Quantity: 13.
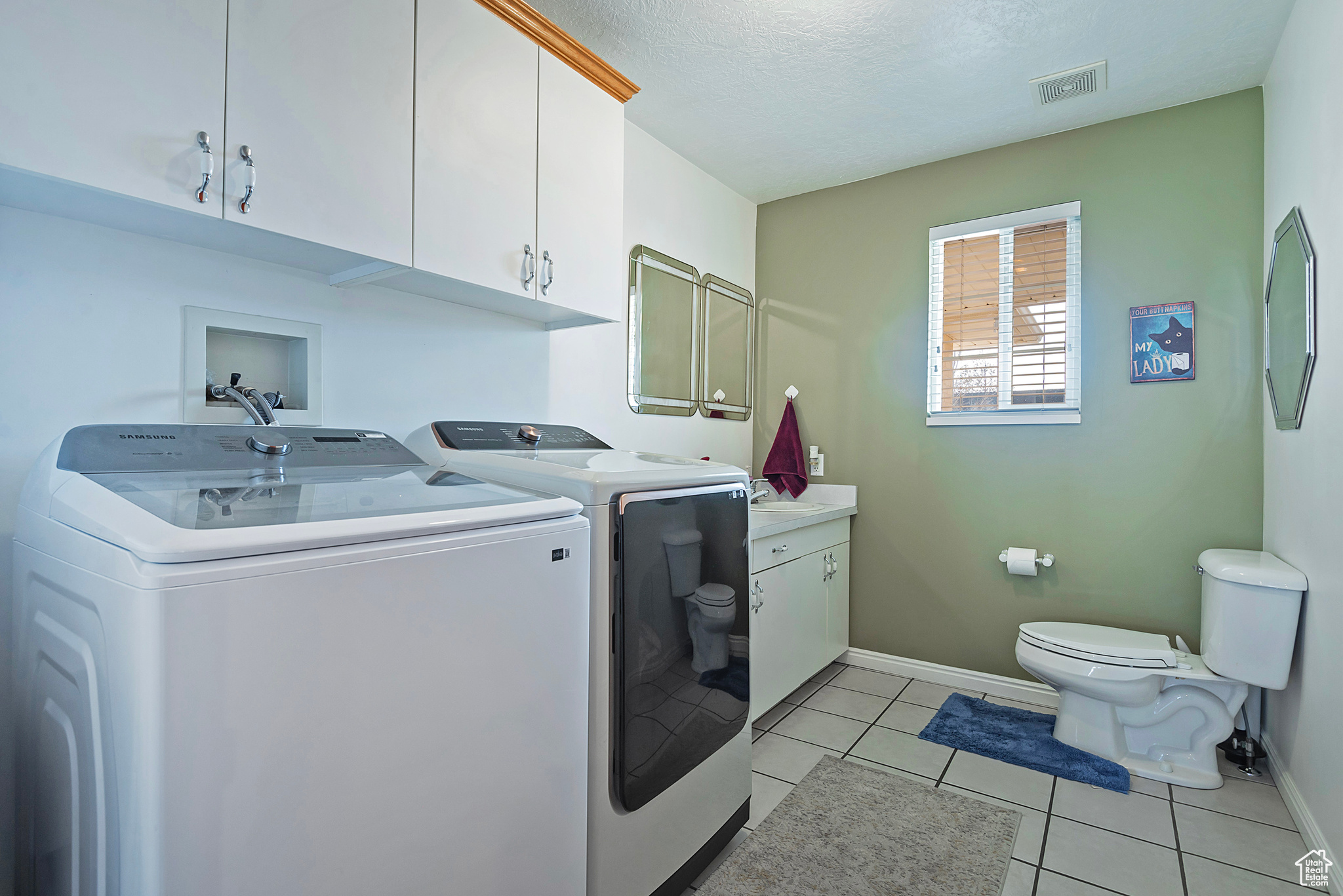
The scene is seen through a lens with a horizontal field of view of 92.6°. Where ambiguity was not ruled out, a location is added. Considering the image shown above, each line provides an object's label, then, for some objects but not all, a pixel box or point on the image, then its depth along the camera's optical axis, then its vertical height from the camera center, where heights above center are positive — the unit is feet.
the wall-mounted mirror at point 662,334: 9.37 +1.68
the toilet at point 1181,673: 6.70 -2.55
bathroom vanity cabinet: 7.91 -2.21
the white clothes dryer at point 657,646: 4.58 -1.62
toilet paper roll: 9.26 -1.63
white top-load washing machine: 2.39 -1.09
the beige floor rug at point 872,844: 5.60 -3.80
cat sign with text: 8.41 +1.46
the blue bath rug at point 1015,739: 7.41 -3.71
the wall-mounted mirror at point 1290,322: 6.19 +1.40
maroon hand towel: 11.22 -0.29
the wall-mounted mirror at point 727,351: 10.91 +1.66
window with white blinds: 9.27 +1.97
